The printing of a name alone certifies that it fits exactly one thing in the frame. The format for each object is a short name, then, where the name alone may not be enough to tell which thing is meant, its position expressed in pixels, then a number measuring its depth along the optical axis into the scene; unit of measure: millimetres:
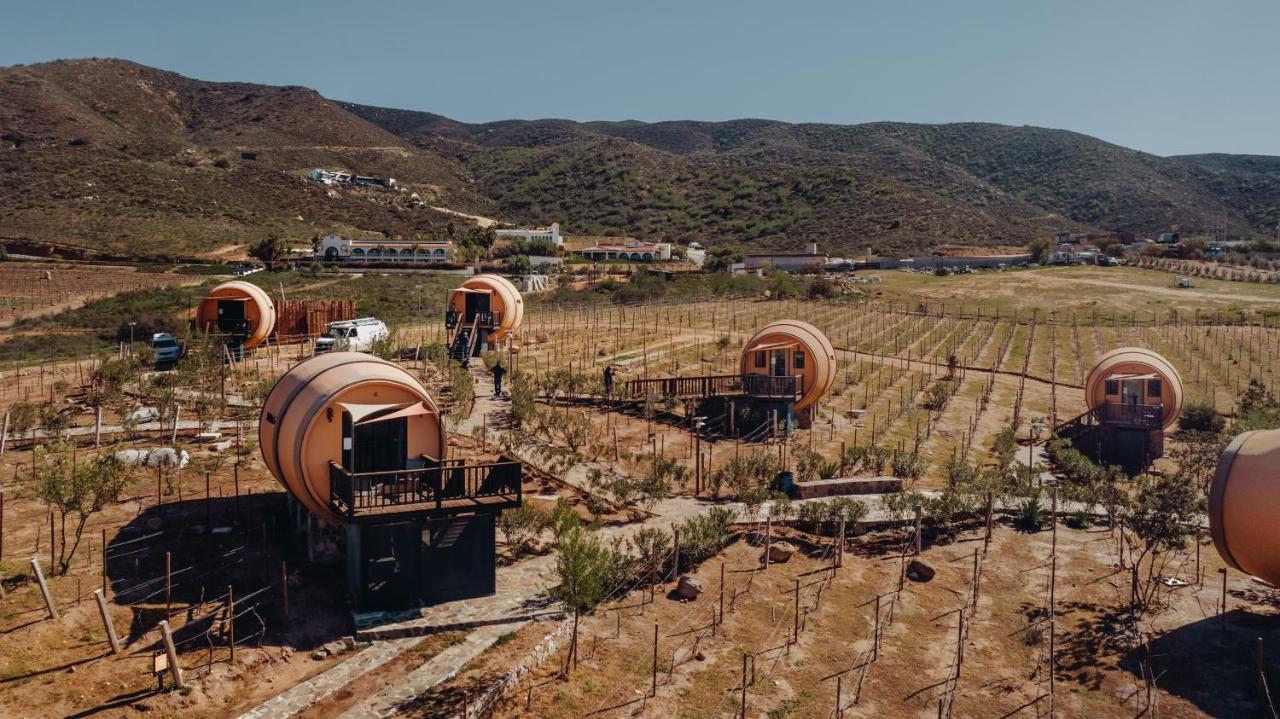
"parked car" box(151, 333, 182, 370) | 33625
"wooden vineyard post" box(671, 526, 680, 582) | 17328
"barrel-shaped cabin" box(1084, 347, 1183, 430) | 28859
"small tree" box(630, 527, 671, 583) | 17547
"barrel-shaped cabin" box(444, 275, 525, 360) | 38875
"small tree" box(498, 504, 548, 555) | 18484
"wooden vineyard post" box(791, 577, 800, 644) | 15320
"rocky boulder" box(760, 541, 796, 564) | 18922
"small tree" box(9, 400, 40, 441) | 24062
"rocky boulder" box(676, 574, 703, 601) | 16844
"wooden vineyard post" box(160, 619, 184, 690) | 12336
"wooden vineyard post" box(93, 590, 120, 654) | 12836
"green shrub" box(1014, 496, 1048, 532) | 21141
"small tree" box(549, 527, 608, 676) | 13922
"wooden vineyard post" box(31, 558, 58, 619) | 13555
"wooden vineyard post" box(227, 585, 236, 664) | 13266
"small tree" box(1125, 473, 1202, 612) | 17750
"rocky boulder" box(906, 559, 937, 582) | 18281
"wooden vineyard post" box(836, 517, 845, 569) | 18734
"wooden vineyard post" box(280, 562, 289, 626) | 14383
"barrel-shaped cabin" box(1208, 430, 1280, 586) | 15016
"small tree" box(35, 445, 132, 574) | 15641
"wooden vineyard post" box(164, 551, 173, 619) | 13453
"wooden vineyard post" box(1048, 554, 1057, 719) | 13247
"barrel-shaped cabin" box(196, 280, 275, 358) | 36000
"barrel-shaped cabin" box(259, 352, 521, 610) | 15289
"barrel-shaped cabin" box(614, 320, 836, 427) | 29641
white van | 35631
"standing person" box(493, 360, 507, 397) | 31578
